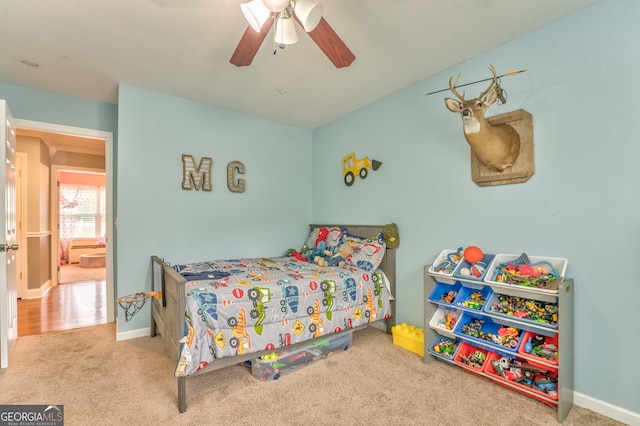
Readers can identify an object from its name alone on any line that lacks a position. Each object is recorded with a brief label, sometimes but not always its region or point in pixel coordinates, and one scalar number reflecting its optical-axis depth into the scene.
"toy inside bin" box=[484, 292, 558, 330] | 1.85
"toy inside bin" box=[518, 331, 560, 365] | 1.82
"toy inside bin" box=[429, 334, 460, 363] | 2.30
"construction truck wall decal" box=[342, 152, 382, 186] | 3.39
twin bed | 1.90
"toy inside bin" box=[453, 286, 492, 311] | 2.17
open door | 2.29
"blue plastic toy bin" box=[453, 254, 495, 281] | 2.18
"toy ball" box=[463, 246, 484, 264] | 2.24
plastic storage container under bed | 2.18
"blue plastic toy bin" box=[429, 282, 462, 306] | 2.42
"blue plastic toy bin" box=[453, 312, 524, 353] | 1.99
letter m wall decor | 3.31
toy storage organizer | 1.80
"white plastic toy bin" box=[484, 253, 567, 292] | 1.86
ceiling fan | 1.46
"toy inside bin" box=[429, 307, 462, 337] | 2.33
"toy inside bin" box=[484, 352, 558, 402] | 1.83
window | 8.02
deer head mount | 2.04
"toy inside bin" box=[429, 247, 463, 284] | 2.34
